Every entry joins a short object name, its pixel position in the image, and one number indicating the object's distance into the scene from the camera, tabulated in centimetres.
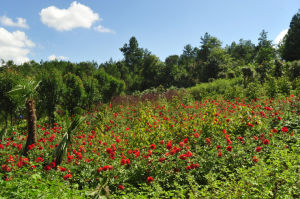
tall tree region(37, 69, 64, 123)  855
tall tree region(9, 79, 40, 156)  440
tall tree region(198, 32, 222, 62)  3350
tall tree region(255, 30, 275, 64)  3231
